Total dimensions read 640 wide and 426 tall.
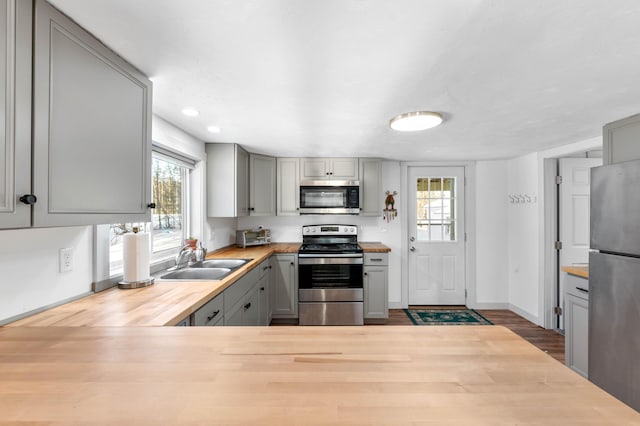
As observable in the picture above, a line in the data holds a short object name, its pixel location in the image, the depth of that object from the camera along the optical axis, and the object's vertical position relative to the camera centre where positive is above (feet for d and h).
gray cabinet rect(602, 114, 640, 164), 7.02 +1.91
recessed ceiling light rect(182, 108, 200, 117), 6.64 +2.47
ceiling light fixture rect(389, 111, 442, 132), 6.66 +2.28
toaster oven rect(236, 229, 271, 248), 11.70 -0.94
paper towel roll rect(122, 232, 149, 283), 5.66 -0.81
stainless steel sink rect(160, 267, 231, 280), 7.27 -1.54
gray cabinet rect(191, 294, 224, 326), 4.98 -1.86
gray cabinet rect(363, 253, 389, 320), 11.26 -2.77
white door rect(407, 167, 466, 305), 13.05 -1.15
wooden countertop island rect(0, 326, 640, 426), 1.89 -1.32
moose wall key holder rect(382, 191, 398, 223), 12.76 +0.35
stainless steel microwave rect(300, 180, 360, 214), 11.97 +0.76
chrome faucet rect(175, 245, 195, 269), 7.72 -1.17
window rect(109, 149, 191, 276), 7.72 +0.24
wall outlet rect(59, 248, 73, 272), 4.57 -0.71
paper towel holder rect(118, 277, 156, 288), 5.58 -1.36
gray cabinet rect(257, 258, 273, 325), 9.49 -2.67
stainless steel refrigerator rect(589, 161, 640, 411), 5.66 -1.42
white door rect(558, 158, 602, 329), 10.26 +0.16
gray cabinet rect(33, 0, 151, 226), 3.04 +1.11
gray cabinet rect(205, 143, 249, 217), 10.00 +1.28
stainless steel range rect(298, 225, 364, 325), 10.99 -2.83
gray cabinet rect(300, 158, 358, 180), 12.16 +2.00
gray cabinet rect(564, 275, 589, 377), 7.01 -2.80
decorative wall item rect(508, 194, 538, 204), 11.22 +0.67
